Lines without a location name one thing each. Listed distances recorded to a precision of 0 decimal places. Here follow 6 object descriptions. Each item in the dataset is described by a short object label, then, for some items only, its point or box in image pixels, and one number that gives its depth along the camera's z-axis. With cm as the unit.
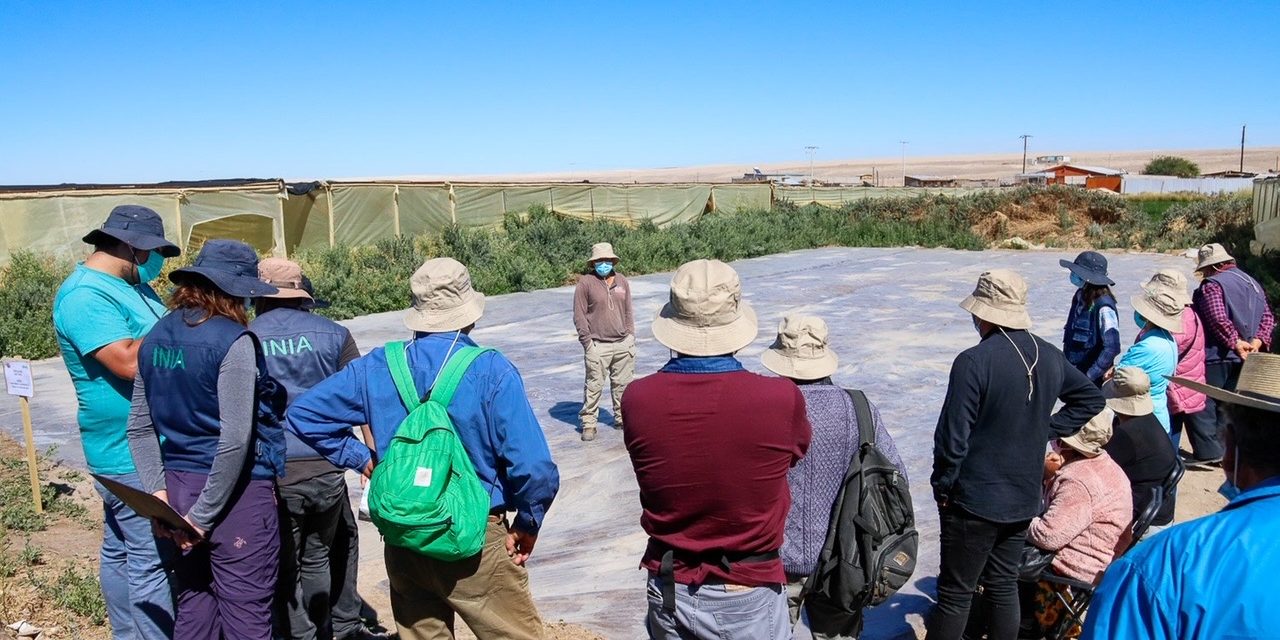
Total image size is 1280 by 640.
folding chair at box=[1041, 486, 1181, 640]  366
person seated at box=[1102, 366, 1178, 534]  409
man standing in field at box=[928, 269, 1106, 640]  328
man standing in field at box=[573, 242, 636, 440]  716
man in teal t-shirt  323
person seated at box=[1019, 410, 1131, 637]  366
